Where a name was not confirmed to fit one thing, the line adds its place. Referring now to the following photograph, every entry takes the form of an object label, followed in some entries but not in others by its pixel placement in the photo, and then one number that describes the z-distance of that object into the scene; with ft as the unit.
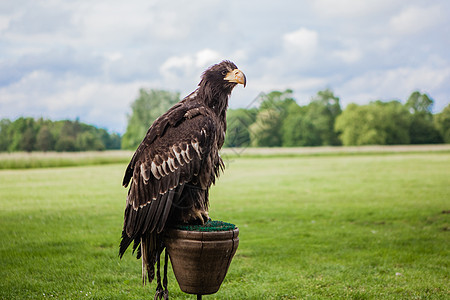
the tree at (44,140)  103.34
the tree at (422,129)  170.12
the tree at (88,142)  115.75
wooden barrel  13.47
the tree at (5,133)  101.45
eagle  13.80
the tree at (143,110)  145.28
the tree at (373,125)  184.75
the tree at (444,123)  163.43
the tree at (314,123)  167.32
